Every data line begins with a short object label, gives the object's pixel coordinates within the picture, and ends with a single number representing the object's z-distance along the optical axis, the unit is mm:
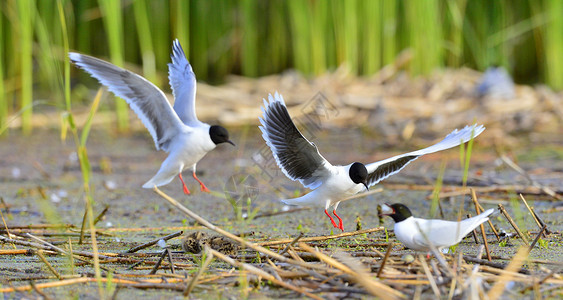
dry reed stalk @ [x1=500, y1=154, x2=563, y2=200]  11297
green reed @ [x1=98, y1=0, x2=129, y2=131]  17359
